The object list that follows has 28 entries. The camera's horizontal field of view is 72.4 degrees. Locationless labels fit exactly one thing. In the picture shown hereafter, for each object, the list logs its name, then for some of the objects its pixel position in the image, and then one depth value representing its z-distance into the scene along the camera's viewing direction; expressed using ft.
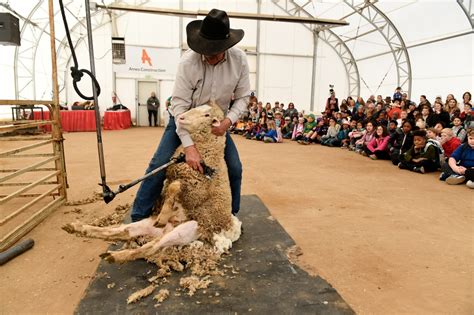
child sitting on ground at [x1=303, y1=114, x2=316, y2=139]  34.96
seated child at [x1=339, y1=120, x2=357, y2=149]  30.42
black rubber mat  5.65
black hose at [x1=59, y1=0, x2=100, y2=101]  6.57
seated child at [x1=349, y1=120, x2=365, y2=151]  28.76
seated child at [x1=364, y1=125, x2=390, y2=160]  23.83
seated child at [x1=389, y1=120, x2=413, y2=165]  21.71
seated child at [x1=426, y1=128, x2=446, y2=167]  19.16
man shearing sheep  6.77
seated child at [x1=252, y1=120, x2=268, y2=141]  35.24
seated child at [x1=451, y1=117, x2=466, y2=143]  20.66
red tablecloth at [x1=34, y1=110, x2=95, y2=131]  40.88
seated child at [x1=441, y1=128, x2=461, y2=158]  19.74
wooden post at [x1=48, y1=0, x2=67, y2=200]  10.39
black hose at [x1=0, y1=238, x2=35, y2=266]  7.49
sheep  7.27
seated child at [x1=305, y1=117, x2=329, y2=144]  33.50
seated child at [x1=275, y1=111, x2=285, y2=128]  37.31
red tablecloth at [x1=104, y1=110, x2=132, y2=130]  44.19
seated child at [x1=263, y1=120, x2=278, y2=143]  33.86
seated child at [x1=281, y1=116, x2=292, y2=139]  38.41
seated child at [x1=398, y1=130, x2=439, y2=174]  19.20
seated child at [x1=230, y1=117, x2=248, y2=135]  41.24
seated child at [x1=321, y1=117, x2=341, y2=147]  31.49
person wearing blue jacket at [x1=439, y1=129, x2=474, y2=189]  15.98
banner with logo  46.78
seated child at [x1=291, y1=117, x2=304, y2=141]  35.39
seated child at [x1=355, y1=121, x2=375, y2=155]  26.15
